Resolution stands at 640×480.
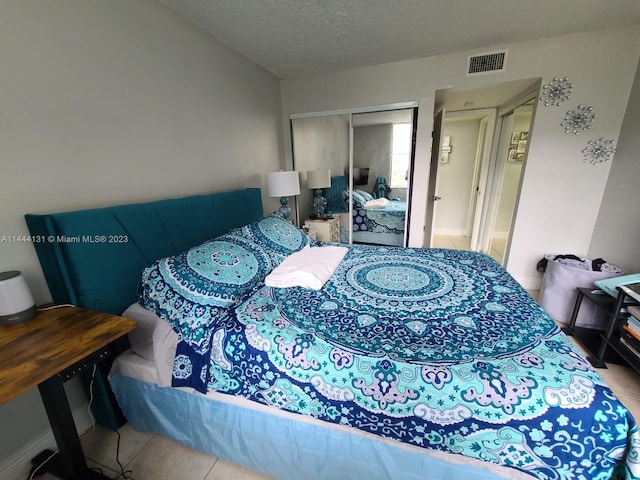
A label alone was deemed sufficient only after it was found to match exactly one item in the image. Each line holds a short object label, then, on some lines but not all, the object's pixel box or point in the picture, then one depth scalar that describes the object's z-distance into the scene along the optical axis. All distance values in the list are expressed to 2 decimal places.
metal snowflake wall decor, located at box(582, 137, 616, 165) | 2.30
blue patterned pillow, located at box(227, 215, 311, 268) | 1.82
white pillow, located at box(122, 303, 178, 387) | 1.23
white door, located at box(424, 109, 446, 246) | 3.06
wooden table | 0.79
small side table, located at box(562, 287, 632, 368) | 1.71
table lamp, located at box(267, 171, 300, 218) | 2.61
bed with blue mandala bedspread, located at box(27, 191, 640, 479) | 0.84
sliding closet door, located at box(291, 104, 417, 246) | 3.07
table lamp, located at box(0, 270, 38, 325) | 0.98
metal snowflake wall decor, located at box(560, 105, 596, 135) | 2.29
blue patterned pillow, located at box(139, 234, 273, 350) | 1.22
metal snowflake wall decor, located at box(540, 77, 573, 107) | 2.30
